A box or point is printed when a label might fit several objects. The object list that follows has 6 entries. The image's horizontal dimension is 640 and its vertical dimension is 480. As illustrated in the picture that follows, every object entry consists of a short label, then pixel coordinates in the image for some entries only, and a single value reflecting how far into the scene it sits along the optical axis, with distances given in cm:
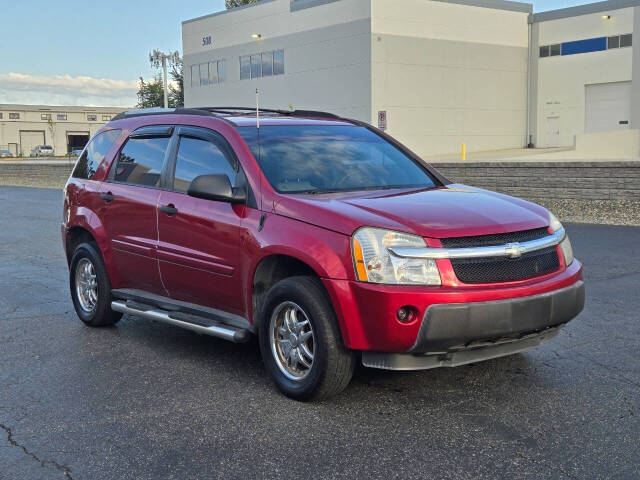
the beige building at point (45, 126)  11550
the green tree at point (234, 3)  8391
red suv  456
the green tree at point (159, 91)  9256
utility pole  10162
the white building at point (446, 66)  4675
